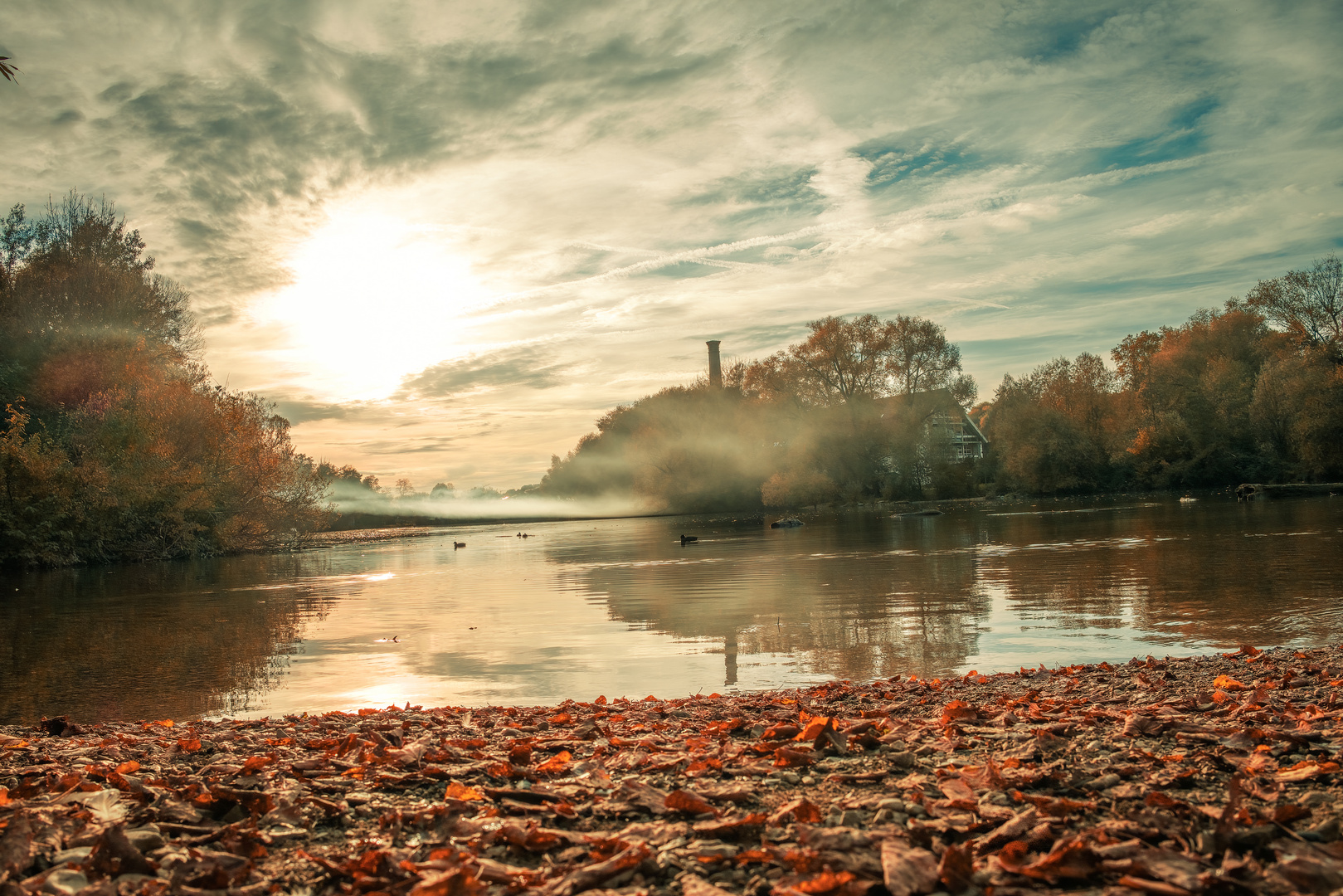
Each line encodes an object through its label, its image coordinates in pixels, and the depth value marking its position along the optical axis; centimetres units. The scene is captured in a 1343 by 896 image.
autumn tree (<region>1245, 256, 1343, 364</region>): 6003
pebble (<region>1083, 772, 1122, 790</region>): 390
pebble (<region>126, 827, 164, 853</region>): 365
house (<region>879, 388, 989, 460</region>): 7231
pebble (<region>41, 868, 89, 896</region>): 318
